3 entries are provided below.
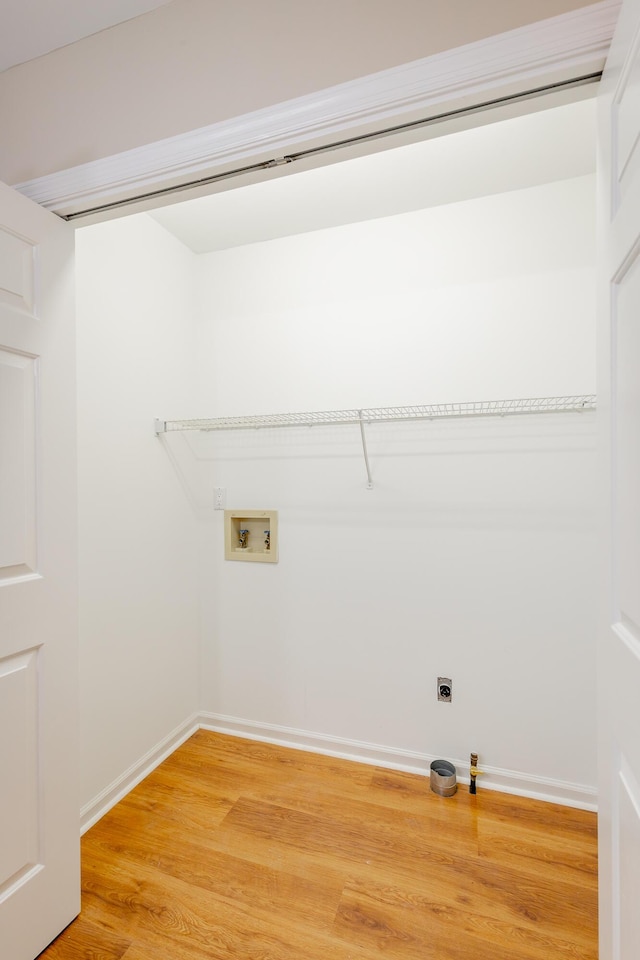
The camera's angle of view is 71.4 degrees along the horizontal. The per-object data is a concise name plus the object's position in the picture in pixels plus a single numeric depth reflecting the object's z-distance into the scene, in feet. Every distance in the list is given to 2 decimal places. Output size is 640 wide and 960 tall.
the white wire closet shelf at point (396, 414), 5.90
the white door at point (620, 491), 2.21
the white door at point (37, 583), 3.75
